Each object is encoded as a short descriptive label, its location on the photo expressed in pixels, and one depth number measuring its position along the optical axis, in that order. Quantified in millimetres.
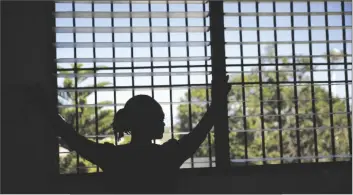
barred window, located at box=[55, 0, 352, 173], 2965
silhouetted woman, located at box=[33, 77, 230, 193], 1884
